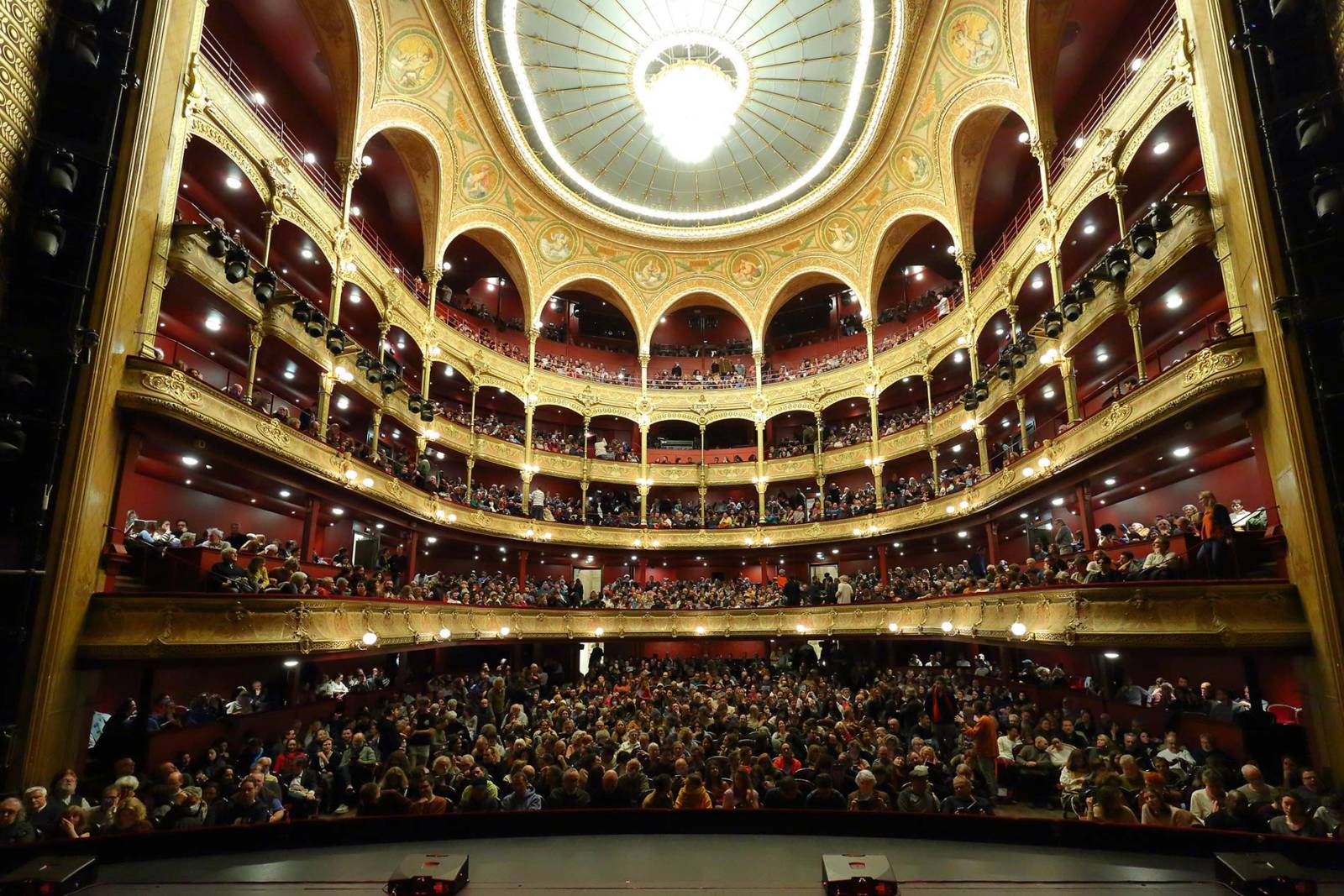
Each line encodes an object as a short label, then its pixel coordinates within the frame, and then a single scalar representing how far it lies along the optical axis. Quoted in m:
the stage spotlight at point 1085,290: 13.62
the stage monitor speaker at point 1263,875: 3.67
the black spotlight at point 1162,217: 10.84
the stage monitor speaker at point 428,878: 3.90
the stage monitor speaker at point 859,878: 3.78
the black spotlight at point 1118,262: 12.06
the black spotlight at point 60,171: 8.39
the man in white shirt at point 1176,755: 8.88
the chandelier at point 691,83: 19.08
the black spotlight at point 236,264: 11.78
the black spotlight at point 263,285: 12.82
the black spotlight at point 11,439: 7.70
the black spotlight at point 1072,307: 13.77
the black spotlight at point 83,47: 8.76
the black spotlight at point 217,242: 11.30
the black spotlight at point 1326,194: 8.03
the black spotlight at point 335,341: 15.09
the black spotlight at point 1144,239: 11.17
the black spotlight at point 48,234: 8.18
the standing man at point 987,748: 9.68
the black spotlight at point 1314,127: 8.19
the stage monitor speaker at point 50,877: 3.82
